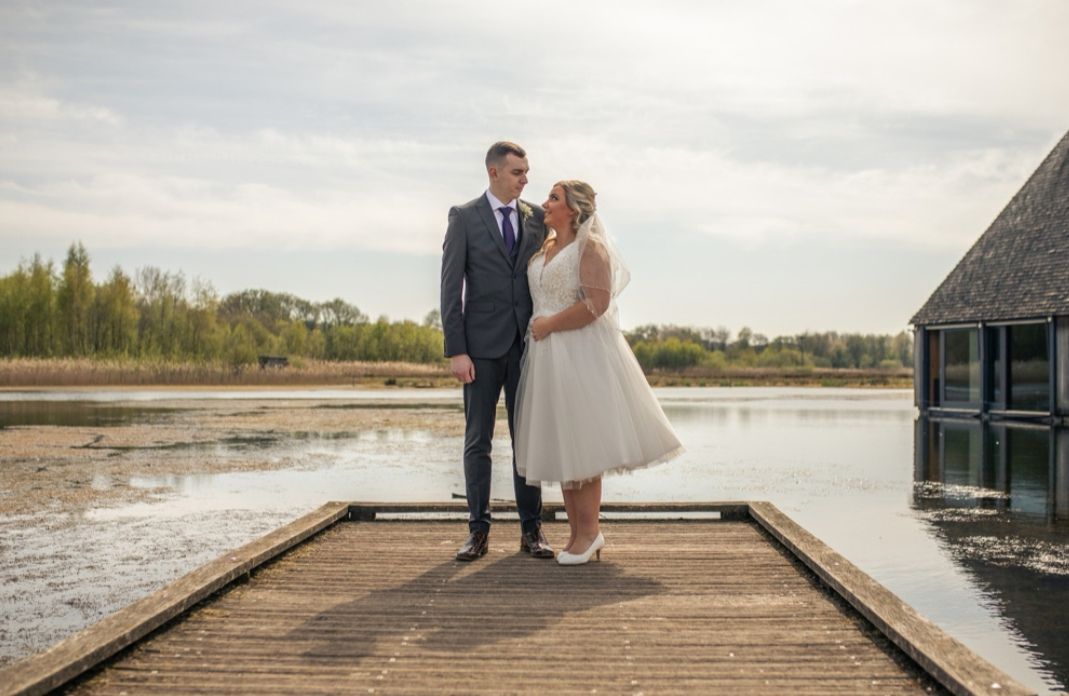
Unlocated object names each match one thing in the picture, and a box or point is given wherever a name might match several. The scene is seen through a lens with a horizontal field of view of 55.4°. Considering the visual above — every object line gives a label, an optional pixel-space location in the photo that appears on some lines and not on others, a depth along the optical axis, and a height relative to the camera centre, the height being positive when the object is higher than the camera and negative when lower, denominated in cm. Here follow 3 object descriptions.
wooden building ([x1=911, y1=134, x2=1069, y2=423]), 1900 +92
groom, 493 +27
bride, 472 -10
